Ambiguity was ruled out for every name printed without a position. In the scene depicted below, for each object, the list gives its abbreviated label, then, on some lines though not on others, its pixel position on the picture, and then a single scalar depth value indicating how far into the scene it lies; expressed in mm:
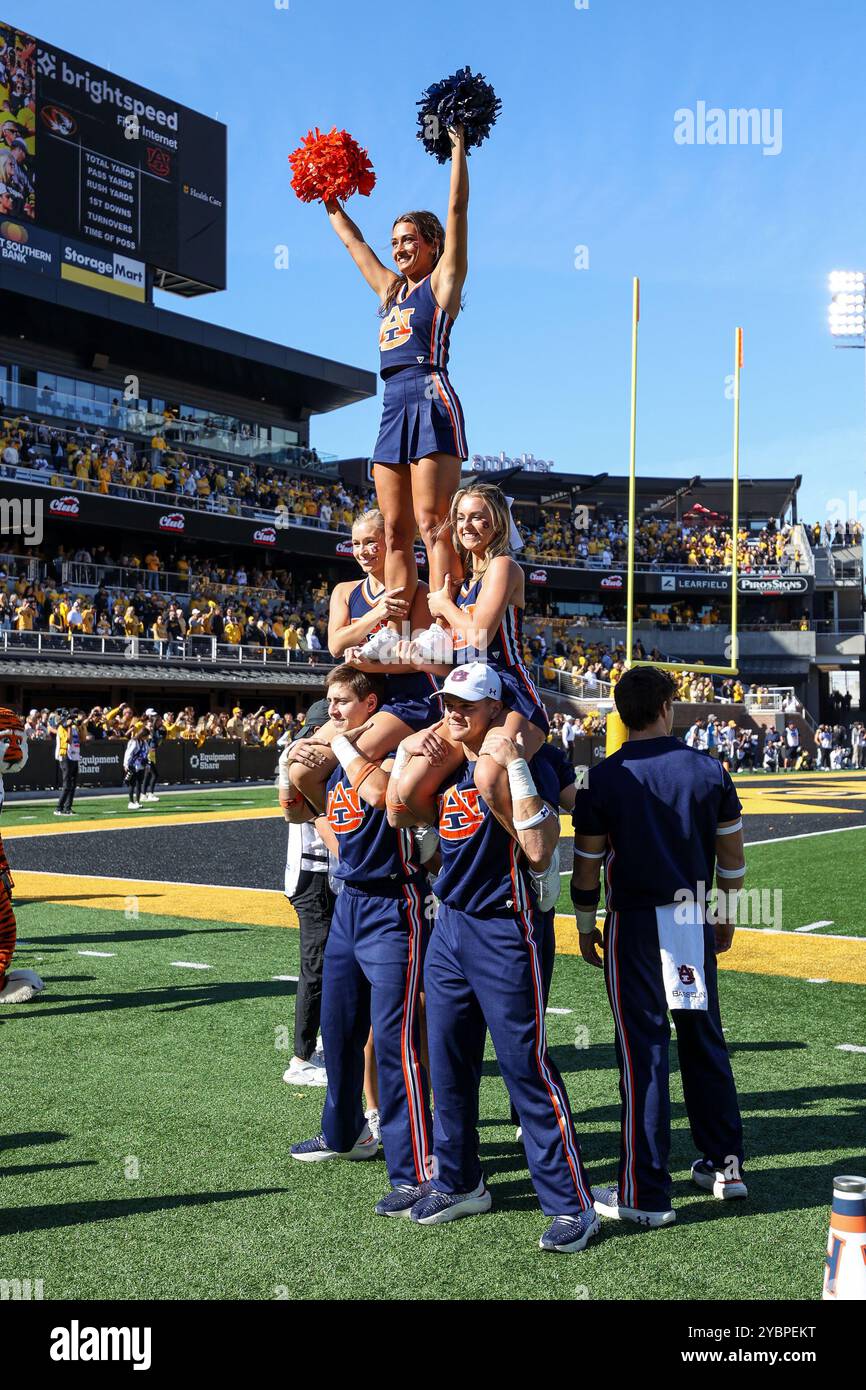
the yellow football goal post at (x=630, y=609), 16767
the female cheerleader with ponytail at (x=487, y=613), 4035
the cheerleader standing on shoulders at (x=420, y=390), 4742
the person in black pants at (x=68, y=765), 21484
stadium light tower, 52531
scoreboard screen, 33969
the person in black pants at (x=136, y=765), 23047
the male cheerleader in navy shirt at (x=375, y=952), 4258
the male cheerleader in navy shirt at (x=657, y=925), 4074
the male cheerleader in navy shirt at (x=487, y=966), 3818
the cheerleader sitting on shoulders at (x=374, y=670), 4501
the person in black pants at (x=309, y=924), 5727
